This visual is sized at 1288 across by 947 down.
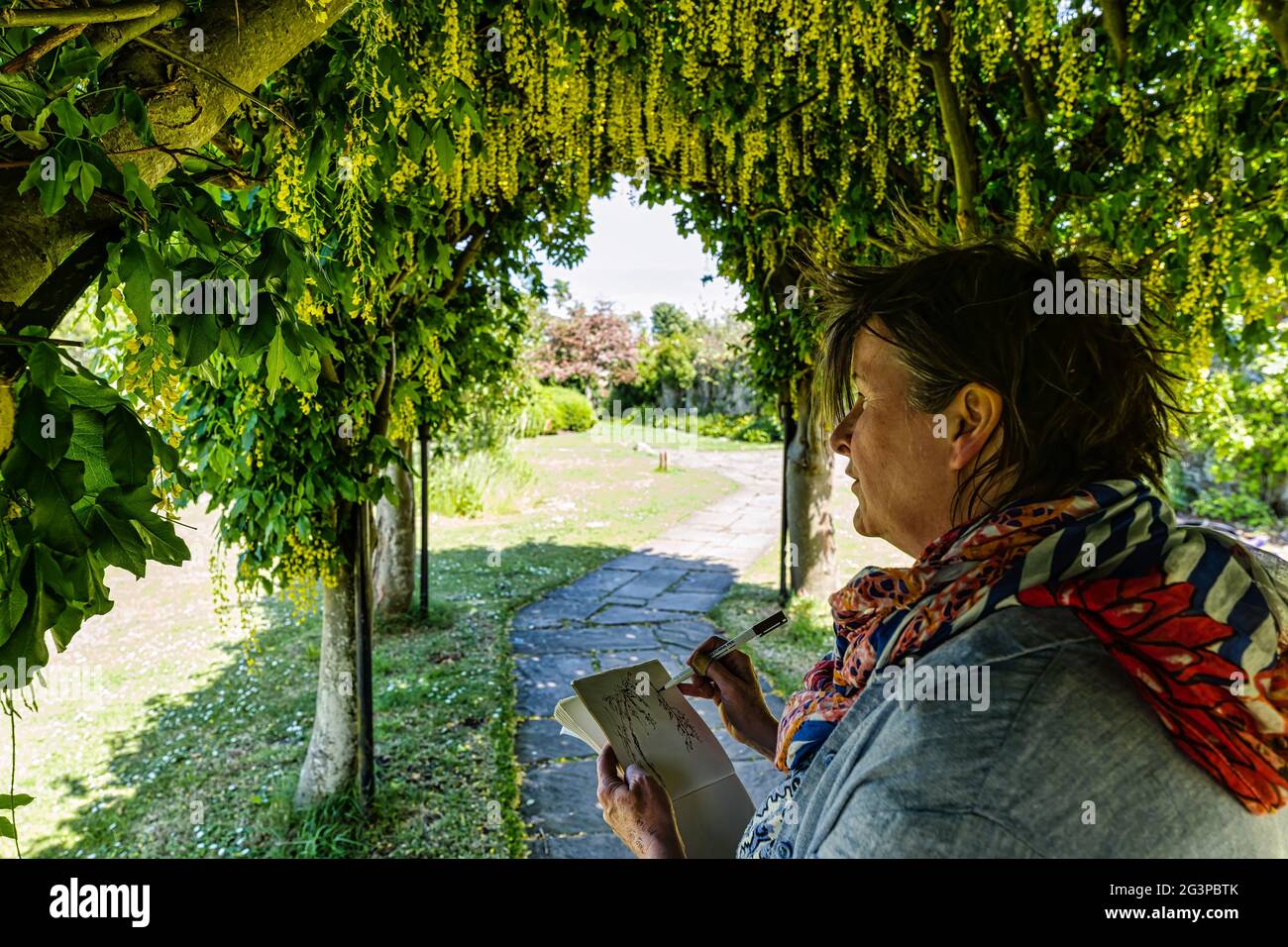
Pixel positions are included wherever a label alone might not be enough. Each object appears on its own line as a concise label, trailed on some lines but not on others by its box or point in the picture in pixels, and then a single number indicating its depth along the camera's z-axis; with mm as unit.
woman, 641
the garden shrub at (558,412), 13562
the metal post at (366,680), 3141
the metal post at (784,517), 5805
